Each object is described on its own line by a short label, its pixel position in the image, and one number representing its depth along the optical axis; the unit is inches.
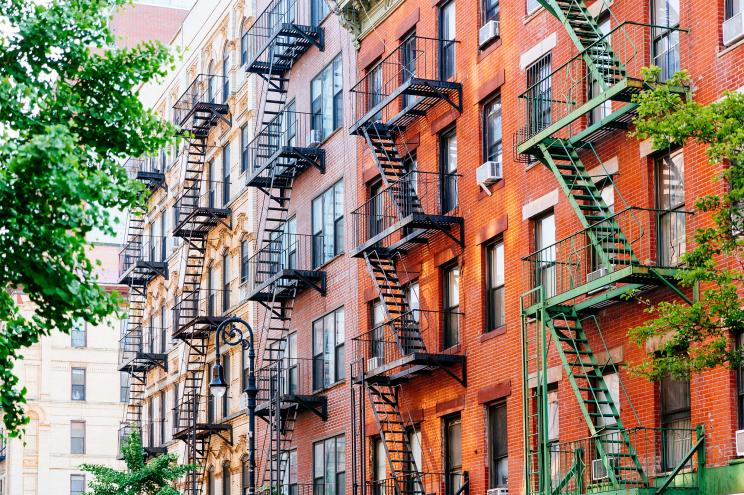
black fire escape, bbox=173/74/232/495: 2103.8
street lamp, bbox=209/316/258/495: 1268.5
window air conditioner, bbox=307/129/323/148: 1738.4
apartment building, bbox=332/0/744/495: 984.9
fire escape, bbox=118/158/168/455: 2496.3
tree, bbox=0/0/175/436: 797.2
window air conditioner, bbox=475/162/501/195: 1273.4
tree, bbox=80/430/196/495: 1854.1
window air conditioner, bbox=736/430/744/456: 900.0
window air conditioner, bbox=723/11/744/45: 944.3
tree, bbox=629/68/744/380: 719.7
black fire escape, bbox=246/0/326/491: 1713.8
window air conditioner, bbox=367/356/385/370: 1483.8
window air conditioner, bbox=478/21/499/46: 1301.7
